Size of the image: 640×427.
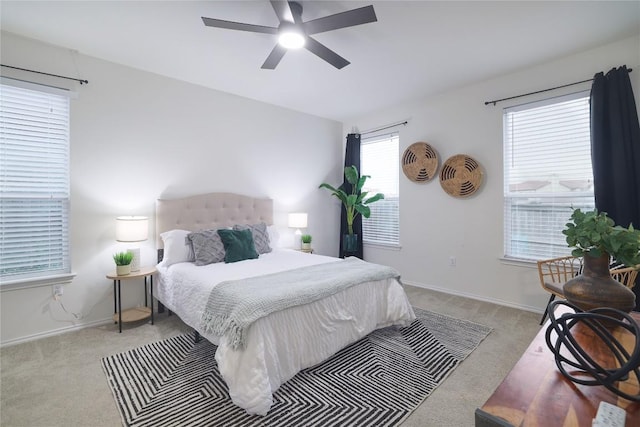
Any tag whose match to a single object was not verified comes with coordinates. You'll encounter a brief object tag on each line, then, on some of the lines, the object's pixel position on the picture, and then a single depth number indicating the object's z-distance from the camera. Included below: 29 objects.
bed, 1.76
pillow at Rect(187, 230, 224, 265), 2.97
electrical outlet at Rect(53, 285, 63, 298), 2.73
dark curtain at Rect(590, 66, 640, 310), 2.60
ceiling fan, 1.93
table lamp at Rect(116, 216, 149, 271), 2.84
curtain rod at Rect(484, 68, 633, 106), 2.88
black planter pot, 4.72
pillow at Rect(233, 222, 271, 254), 3.54
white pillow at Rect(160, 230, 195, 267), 3.02
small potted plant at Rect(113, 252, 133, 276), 2.82
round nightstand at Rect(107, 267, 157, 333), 2.78
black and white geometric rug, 1.68
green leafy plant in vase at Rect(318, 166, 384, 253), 4.59
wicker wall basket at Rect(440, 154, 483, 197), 3.61
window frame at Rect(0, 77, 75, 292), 2.55
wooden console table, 0.66
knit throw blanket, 1.81
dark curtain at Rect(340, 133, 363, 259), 4.92
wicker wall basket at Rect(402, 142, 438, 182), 4.01
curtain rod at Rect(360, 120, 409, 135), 4.33
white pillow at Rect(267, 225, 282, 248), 3.83
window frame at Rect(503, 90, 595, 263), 2.94
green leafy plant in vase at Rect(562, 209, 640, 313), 1.11
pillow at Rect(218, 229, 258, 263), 3.07
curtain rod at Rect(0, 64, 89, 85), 2.57
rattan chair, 2.34
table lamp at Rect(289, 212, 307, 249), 4.33
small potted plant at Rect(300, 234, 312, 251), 4.44
